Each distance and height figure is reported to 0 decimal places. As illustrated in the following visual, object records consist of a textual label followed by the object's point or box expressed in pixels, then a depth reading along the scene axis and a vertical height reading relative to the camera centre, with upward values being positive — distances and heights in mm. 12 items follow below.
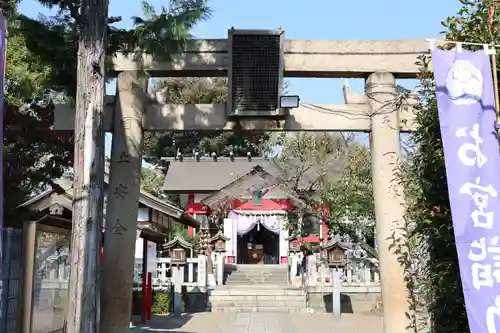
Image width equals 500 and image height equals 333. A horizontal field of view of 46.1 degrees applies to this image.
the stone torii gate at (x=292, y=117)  8523 +2335
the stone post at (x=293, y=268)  26591 +195
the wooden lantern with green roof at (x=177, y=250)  20684 +837
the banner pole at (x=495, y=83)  5848 +1849
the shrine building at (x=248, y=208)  32031 +3586
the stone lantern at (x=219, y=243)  29281 +1521
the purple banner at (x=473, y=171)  5277 +925
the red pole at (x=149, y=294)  17172 -573
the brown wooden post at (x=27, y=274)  6898 +18
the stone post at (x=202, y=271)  22066 +97
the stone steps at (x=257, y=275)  27938 -88
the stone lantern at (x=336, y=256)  20625 +549
